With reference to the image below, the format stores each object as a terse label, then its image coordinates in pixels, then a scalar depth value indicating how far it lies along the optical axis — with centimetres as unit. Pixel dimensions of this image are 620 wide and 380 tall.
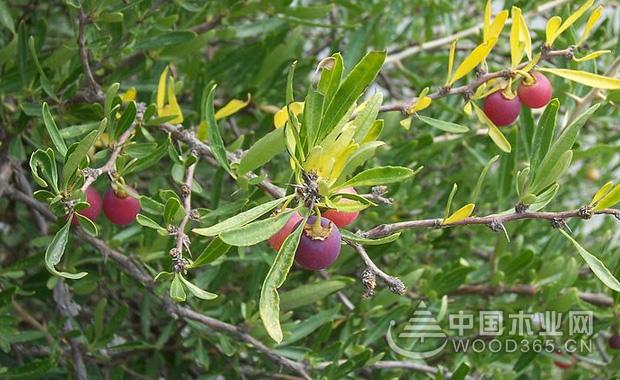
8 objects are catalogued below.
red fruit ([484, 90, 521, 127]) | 41
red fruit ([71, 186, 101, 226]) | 40
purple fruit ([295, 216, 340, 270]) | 35
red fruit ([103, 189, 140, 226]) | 40
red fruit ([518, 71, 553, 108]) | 41
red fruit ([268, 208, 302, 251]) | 35
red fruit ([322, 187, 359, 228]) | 36
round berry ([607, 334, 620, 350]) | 48
